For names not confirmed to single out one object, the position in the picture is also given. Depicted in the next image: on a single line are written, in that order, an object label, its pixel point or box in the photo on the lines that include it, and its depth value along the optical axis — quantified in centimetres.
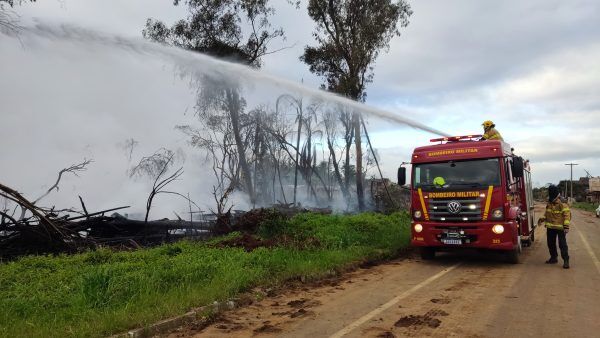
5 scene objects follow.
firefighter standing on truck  1198
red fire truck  986
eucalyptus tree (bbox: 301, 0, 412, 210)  2539
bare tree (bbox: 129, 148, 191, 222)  2479
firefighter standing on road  1015
